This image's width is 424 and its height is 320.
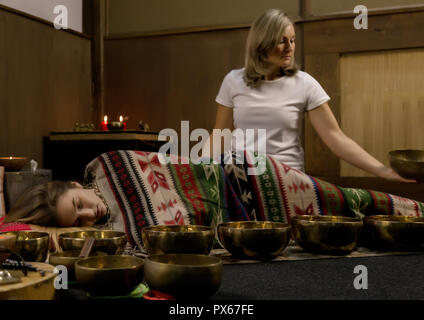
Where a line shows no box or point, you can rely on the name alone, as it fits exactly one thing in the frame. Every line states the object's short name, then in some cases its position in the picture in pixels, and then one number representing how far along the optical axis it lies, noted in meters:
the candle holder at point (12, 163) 3.46
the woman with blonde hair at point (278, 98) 1.93
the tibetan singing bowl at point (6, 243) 0.67
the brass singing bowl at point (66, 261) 0.73
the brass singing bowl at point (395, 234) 0.98
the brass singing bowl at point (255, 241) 0.89
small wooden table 3.95
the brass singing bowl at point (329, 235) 0.93
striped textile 1.21
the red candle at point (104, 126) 4.22
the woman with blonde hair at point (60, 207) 1.27
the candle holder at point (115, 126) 4.17
